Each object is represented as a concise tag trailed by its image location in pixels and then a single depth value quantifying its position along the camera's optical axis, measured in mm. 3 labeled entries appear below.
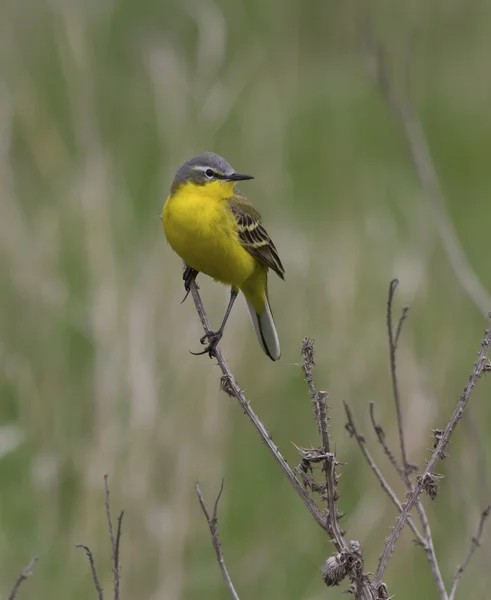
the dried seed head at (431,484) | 4395
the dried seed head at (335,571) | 4203
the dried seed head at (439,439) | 4414
